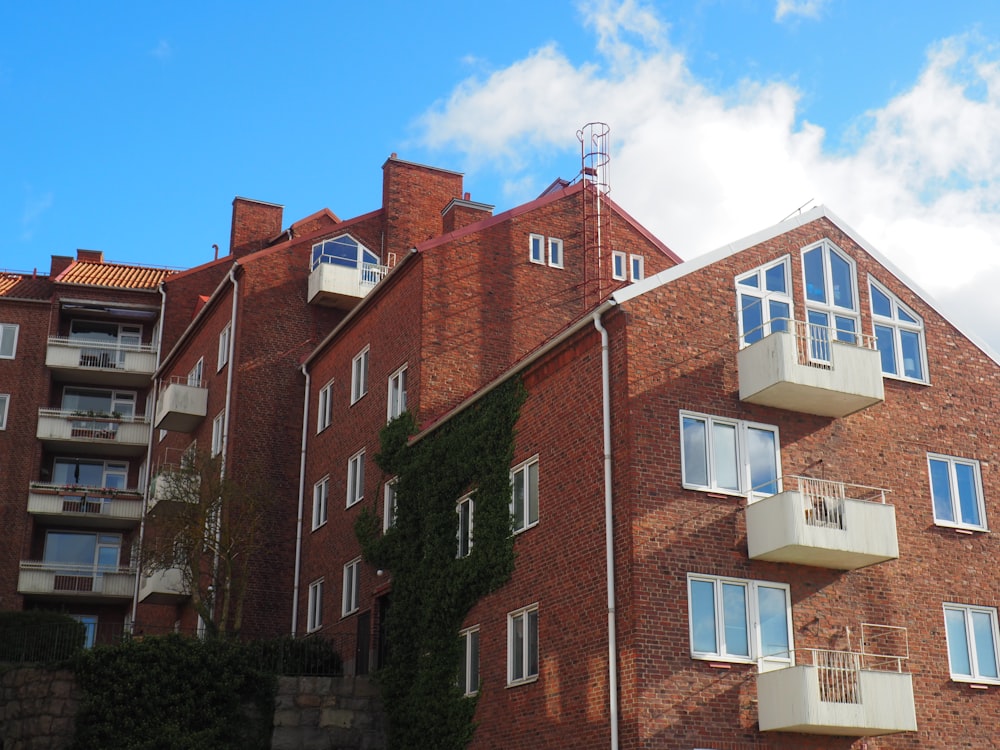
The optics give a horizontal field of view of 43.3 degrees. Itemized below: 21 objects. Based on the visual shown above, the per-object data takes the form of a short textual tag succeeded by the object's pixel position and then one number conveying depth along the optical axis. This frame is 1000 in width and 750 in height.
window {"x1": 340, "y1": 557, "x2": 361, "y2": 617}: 31.80
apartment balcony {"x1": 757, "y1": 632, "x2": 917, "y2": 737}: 20.67
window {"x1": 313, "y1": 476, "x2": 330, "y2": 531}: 35.22
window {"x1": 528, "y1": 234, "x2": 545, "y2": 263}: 33.19
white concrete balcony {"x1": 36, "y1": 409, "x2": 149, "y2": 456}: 49.78
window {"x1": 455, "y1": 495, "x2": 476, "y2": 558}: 26.80
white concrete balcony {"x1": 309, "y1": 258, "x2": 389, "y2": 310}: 38.06
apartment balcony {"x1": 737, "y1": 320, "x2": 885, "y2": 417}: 22.98
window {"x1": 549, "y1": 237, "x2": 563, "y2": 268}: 33.53
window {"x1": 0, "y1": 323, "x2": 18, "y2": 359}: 51.30
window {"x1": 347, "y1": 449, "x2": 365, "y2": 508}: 32.78
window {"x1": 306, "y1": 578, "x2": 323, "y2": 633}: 34.16
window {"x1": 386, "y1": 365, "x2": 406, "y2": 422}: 31.44
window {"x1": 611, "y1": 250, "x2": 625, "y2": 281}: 34.88
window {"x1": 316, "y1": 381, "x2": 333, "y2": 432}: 36.09
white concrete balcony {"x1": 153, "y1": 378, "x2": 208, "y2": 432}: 41.47
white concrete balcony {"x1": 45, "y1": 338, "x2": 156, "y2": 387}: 51.00
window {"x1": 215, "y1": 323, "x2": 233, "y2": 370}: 39.47
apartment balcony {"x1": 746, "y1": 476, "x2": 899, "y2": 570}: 21.77
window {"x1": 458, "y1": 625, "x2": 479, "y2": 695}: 25.81
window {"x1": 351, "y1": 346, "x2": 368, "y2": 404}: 34.00
